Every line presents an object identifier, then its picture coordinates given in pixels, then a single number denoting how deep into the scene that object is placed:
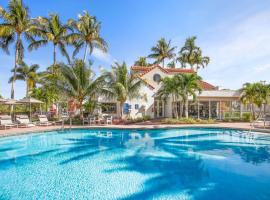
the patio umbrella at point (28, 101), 19.77
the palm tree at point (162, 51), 39.44
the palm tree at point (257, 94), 22.48
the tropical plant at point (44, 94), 25.06
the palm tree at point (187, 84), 21.30
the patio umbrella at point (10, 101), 18.14
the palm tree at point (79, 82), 21.09
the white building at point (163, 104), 24.52
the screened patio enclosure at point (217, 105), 24.55
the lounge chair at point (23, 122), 18.02
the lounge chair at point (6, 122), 16.73
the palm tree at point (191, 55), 38.44
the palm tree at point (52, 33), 25.36
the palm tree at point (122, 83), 21.78
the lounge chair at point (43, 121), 19.53
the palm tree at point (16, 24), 22.14
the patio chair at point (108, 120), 20.70
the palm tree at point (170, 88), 21.47
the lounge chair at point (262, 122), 18.59
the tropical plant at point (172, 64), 44.47
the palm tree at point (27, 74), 37.12
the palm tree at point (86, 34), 26.85
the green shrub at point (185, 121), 20.95
